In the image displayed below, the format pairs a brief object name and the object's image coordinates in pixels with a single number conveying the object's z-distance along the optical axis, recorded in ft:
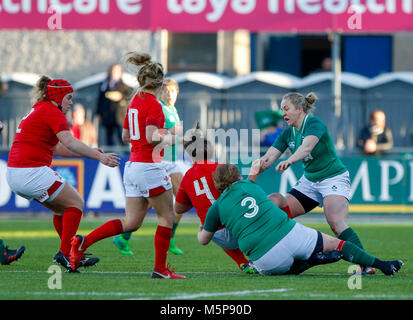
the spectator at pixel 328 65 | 68.74
